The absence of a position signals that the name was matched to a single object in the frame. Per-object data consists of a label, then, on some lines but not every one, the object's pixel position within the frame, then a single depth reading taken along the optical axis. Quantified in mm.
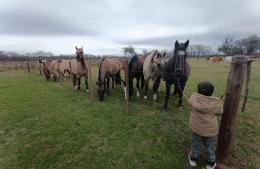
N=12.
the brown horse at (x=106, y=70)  6167
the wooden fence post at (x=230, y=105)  2254
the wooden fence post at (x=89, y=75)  6523
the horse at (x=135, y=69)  6520
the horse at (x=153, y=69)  5720
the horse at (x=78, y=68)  7229
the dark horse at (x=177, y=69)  4242
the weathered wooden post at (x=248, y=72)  2413
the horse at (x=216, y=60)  30122
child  2248
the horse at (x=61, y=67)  9326
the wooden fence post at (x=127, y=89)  4771
